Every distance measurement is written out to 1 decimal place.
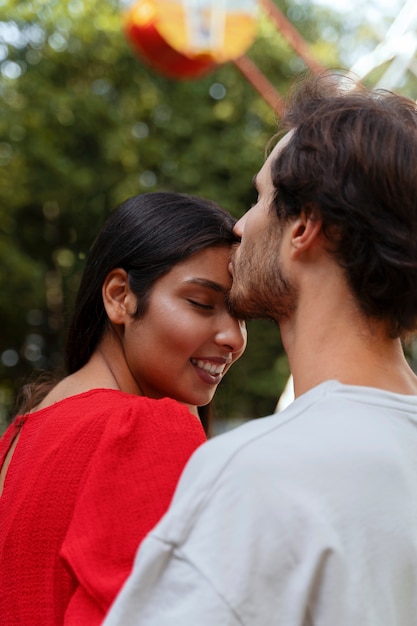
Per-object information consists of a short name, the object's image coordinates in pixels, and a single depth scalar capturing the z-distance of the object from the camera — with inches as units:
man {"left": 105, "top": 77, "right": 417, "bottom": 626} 52.0
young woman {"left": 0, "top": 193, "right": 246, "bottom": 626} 63.7
